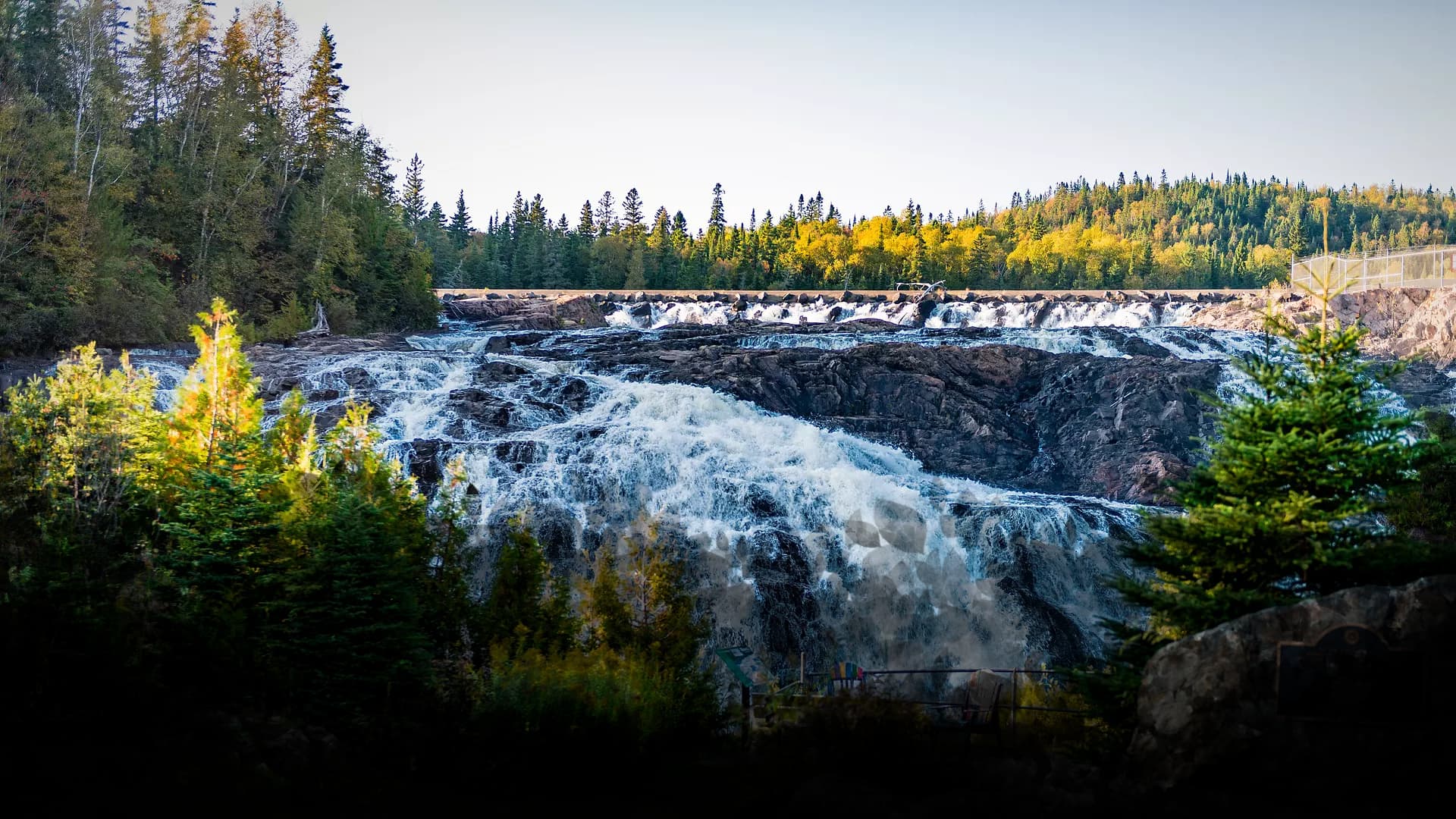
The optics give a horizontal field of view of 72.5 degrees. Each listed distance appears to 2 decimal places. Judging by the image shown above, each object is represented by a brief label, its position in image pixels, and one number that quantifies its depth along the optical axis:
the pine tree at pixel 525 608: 20.38
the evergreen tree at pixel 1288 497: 12.88
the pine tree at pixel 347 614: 16.36
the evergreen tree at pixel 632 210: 152.50
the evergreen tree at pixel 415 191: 144.38
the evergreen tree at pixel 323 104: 66.75
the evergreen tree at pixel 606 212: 151.60
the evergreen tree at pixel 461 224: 152.00
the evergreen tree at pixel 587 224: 142.94
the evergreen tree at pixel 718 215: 156.75
